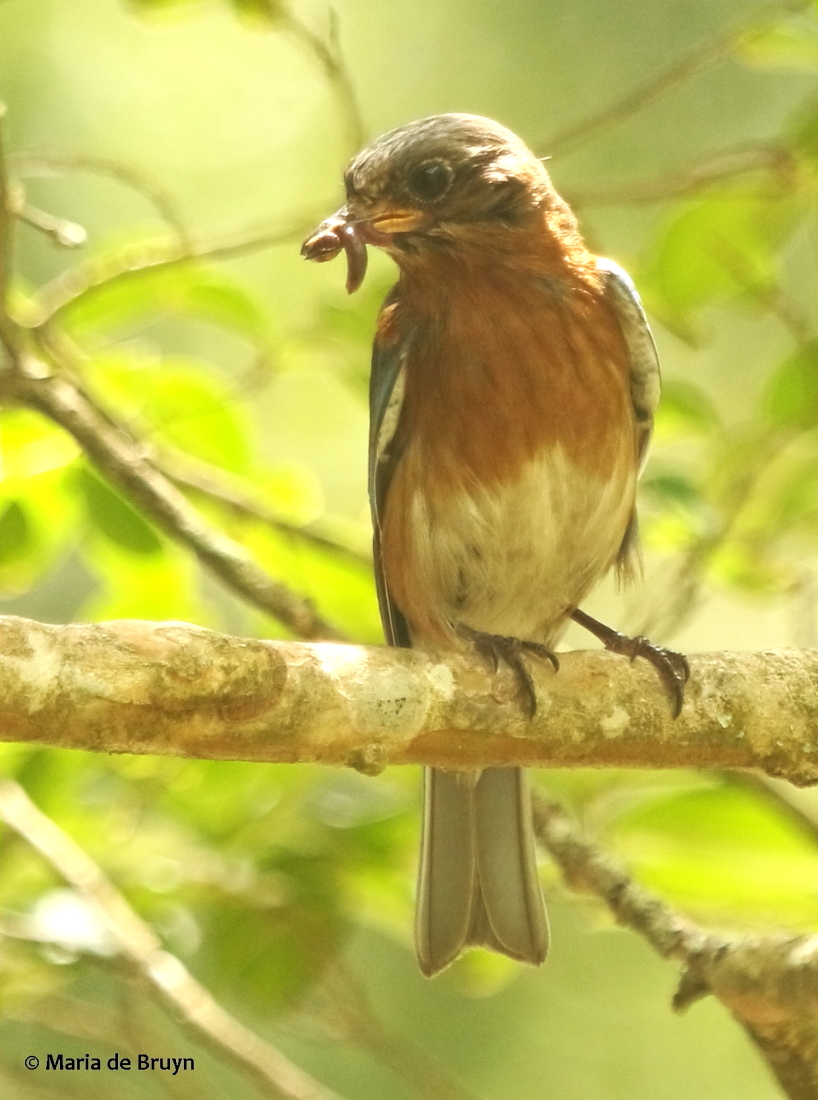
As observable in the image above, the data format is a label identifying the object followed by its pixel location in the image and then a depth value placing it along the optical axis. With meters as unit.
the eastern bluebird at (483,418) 6.80
